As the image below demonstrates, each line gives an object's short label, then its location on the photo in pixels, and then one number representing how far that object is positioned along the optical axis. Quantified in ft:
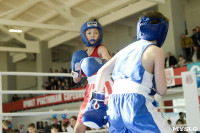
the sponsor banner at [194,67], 31.55
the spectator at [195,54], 35.02
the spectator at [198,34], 36.19
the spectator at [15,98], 59.13
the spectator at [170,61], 36.52
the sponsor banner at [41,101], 46.19
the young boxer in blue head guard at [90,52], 8.61
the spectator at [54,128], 16.00
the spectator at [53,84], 49.21
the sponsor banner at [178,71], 33.95
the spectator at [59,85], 47.60
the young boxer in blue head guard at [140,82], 5.88
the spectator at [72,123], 17.98
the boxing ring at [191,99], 12.61
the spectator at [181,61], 34.92
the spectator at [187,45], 37.01
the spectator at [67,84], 46.55
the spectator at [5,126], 18.21
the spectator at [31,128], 16.34
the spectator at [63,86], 45.94
